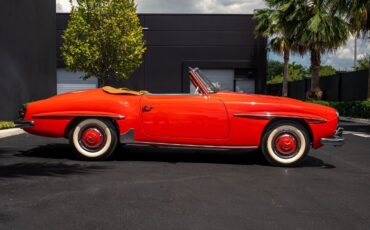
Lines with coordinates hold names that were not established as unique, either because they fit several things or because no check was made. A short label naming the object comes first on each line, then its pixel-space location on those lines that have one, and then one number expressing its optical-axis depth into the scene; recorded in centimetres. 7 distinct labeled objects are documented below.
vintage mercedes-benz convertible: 588
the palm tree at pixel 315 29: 2175
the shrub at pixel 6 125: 1047
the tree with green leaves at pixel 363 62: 5466
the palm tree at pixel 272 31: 3159
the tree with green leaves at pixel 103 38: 2369
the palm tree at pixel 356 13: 1609
